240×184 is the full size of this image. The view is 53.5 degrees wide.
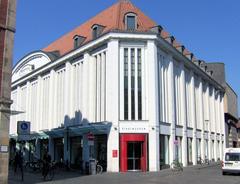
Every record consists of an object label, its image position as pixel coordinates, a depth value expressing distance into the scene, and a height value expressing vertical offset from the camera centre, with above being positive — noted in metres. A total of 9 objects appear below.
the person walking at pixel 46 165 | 15.36 -2.72
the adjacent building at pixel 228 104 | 42.40 +3.60
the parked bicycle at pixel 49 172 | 15.42 -3.19
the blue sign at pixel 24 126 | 12.31 -0.14
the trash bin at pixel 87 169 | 19.73 -3.80
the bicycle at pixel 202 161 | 29.47 -4.76
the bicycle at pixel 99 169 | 19.91 -3.80
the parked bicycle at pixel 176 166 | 21.33 -3.86
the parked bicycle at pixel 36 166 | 20.52 -3.68
